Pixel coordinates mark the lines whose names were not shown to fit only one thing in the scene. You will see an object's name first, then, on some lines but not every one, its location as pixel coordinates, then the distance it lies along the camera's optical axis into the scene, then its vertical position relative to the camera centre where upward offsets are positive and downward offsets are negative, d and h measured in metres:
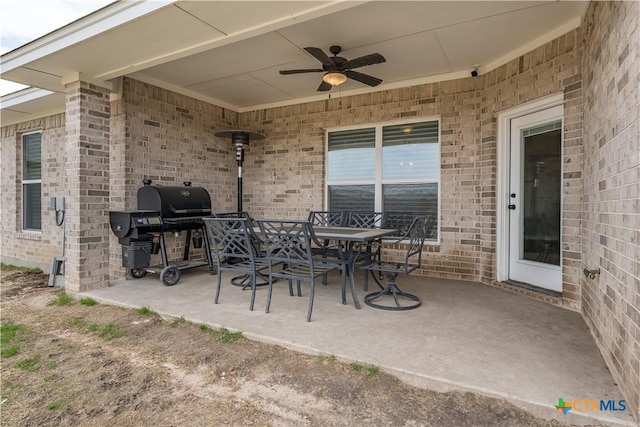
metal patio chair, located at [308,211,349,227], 4.91 -0.14
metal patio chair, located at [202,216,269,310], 3.27 -0.35
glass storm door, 3.72 +0.12
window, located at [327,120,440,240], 4.98 +0.60
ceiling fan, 3.36 +1.46
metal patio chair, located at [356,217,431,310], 3.29 -0.76
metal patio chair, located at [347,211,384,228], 4.75 -0.14
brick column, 4.02 +0.27
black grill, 4.19 -0.18
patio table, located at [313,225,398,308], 3.22 -0.25
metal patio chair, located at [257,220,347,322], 3.00 -0.37
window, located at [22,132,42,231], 6.47 +0.50
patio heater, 5.56 +1.14
